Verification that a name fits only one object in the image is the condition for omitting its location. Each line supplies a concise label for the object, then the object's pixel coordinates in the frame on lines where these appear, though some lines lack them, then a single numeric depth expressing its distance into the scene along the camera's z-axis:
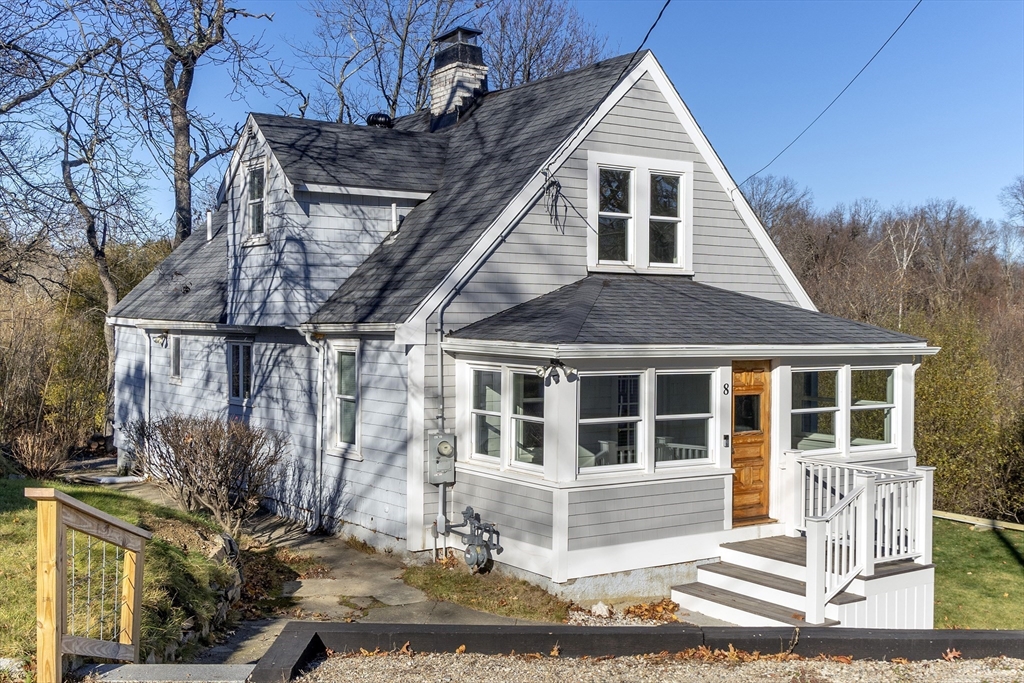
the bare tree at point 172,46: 9.82
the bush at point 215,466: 12.48
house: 10.88
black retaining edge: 6.88
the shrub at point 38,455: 13.95
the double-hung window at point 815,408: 13.20
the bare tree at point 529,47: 33.44
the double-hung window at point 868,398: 17.81
